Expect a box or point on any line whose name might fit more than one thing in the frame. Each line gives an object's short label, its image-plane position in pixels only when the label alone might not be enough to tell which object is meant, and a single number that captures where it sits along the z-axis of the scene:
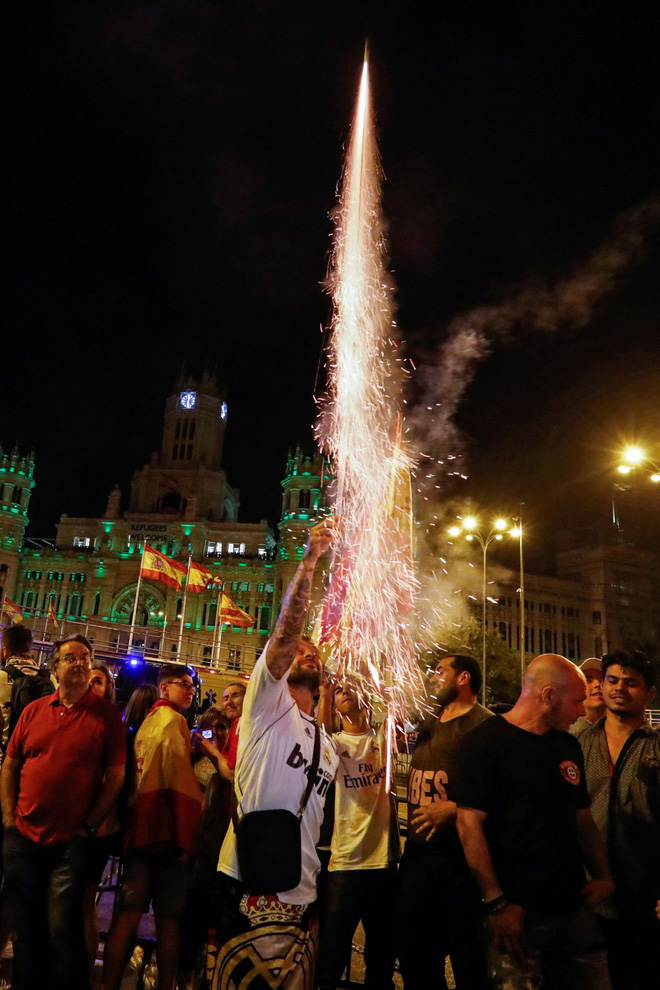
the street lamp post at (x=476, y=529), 21.16
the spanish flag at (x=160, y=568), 33.50
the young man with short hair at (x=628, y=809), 4.01
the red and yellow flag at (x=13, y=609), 28.19
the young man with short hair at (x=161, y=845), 4.54
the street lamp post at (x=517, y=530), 23.77
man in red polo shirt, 4.21
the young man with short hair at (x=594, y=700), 6.16
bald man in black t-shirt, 3.50
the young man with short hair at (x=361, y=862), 4.45
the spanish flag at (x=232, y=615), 33.06
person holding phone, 5.25
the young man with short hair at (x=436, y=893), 3.93
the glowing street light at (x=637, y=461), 12.25
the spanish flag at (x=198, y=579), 34.59
